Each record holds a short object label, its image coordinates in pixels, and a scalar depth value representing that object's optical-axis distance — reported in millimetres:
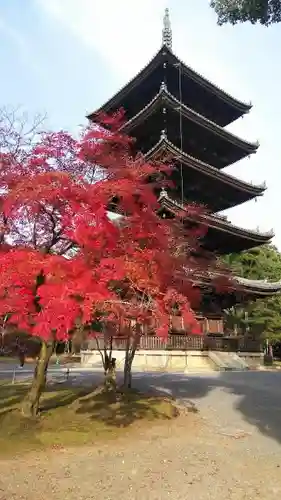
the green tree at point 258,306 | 40156
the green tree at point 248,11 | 7168
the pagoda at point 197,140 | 25203
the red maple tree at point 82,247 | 8812
